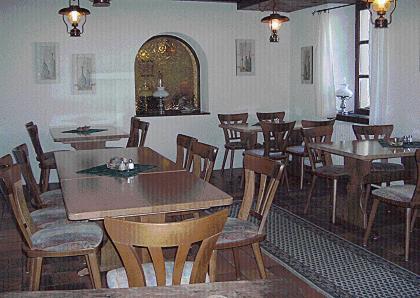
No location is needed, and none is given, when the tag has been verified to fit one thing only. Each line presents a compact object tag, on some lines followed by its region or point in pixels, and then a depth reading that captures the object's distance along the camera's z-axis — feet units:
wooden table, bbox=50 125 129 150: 18.18
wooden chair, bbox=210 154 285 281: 9.85
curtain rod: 22.74
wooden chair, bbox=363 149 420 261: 12.76
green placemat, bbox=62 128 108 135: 19.32
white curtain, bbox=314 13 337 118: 23.07
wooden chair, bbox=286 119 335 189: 20.01
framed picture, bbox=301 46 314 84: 24.67
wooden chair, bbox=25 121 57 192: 18.43
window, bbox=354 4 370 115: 22.35
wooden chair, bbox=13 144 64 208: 11.59
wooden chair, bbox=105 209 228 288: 6.12
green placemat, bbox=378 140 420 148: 15.44
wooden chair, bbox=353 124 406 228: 15.67
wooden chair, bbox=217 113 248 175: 22.66
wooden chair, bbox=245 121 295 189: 19.24
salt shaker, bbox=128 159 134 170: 11.33
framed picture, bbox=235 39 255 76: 25.36
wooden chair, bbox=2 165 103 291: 9.43
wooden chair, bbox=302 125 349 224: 16.16
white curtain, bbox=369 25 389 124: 19.65
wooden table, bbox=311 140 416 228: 14.48
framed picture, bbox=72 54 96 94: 23.17
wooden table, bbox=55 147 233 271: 8.37
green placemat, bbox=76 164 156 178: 10.95
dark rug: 11.20
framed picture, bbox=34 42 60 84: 22.59
